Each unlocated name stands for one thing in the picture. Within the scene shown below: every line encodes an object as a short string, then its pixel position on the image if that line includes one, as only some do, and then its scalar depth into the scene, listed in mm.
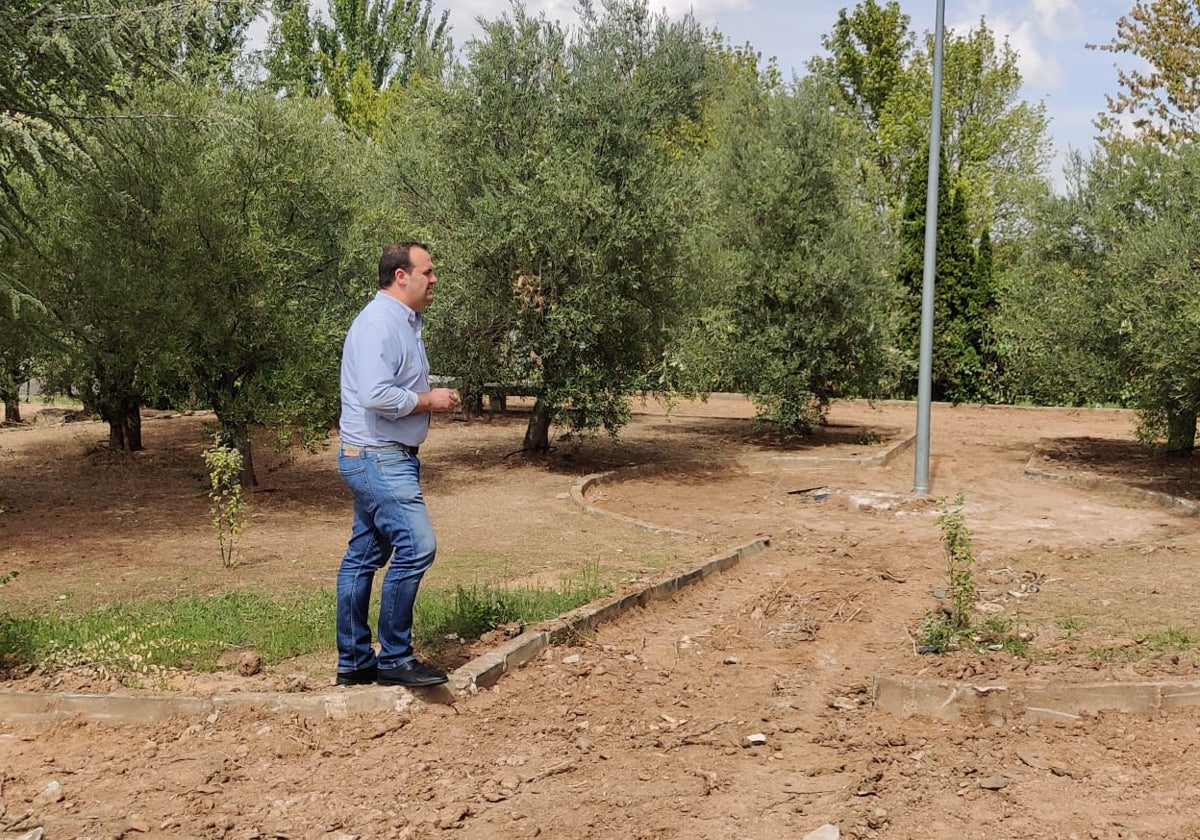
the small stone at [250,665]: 5543
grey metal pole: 12500
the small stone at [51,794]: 4223
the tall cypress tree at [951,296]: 24422
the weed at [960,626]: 6242
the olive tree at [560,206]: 13469
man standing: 5129
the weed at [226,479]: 8547
